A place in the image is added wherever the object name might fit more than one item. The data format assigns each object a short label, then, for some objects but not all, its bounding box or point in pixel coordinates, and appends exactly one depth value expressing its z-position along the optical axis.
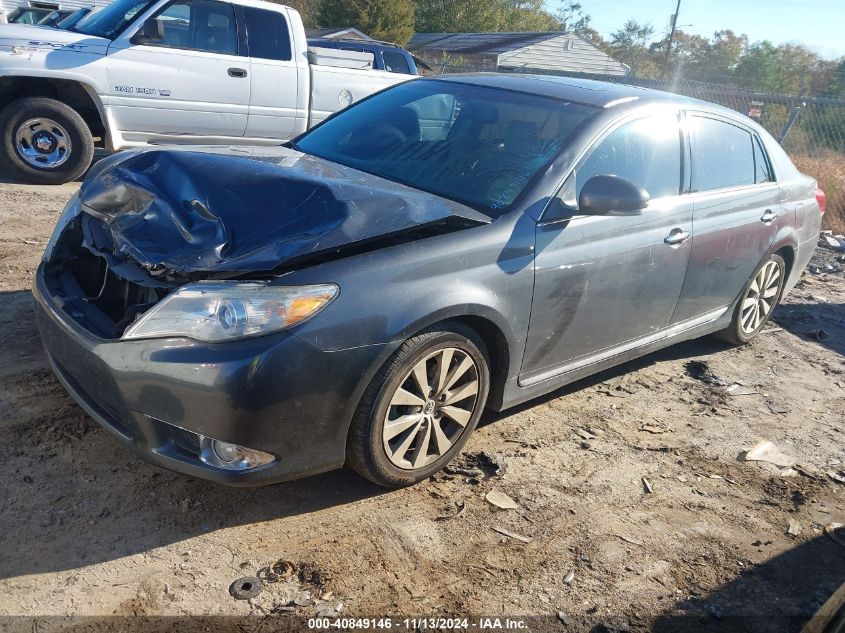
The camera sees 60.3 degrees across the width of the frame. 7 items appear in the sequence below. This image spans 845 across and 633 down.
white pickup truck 7.33
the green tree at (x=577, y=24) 72.56
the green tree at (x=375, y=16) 37.66
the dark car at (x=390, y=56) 11.51
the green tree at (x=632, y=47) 72.06
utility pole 46.01
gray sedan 2.64
